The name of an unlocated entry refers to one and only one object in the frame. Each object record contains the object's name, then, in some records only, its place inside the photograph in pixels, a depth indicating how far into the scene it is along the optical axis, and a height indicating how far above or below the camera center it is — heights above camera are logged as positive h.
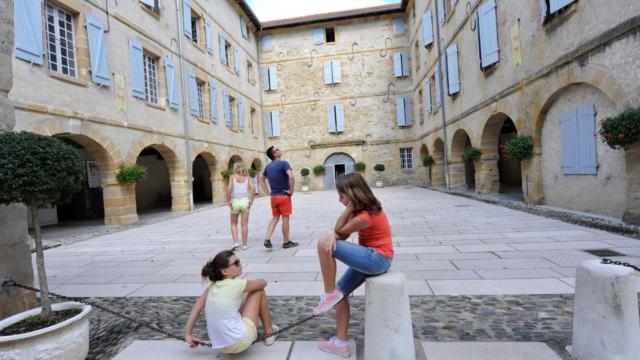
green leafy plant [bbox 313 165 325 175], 21.06 +0.26
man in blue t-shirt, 5.37 -0.22
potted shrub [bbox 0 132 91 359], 1.99 -0.08
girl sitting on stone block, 2.10 -0.49
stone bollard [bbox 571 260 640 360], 1.87 -0.89
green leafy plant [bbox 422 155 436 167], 17.14 +0.29
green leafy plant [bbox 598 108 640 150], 5.11 +0.40
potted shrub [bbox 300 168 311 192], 21.05 -0.25
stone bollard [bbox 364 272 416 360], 1.91 -0.85
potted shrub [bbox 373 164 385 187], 20.53 -0.04
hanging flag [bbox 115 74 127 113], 9.25 +2.50
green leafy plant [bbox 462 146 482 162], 11.10 +0.33
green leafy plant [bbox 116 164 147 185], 9.07 +0.29
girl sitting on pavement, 2.10 -0.81
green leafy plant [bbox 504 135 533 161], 8.28 +0.32
